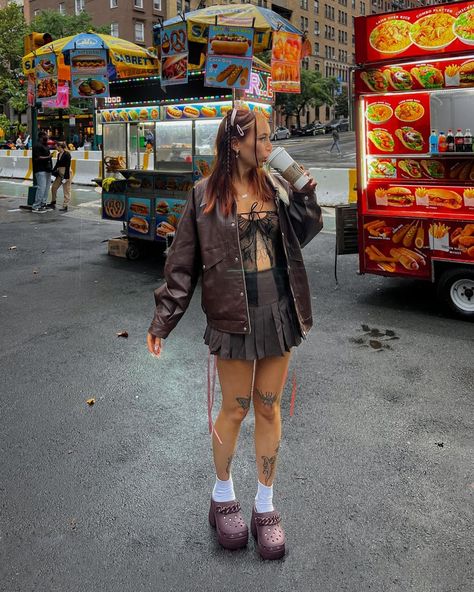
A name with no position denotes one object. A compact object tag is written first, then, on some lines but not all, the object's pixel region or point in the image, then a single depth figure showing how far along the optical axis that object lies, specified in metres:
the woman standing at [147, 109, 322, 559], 2.70
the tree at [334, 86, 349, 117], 77.31
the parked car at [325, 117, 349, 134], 60.78
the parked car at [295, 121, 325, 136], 60.91
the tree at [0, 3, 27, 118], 32.19
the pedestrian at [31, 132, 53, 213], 15.82
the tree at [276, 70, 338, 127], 66.00
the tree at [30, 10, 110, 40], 43.41
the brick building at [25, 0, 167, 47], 56.81
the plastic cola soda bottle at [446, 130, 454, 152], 6.78
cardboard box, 10.23
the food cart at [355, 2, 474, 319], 6.45
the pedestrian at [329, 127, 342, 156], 35.48
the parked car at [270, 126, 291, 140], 55.50
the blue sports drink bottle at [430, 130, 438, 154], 6.91
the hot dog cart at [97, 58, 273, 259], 9.11
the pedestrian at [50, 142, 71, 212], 16.23
